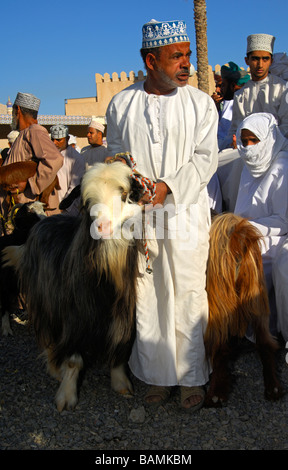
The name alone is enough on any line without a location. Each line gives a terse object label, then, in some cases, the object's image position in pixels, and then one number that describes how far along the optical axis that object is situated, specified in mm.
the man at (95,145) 8570
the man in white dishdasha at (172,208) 3260
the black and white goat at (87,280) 2865
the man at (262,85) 5480
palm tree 16781
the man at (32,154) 5137
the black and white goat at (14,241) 4938
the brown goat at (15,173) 4984
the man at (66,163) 7270
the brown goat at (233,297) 3520
